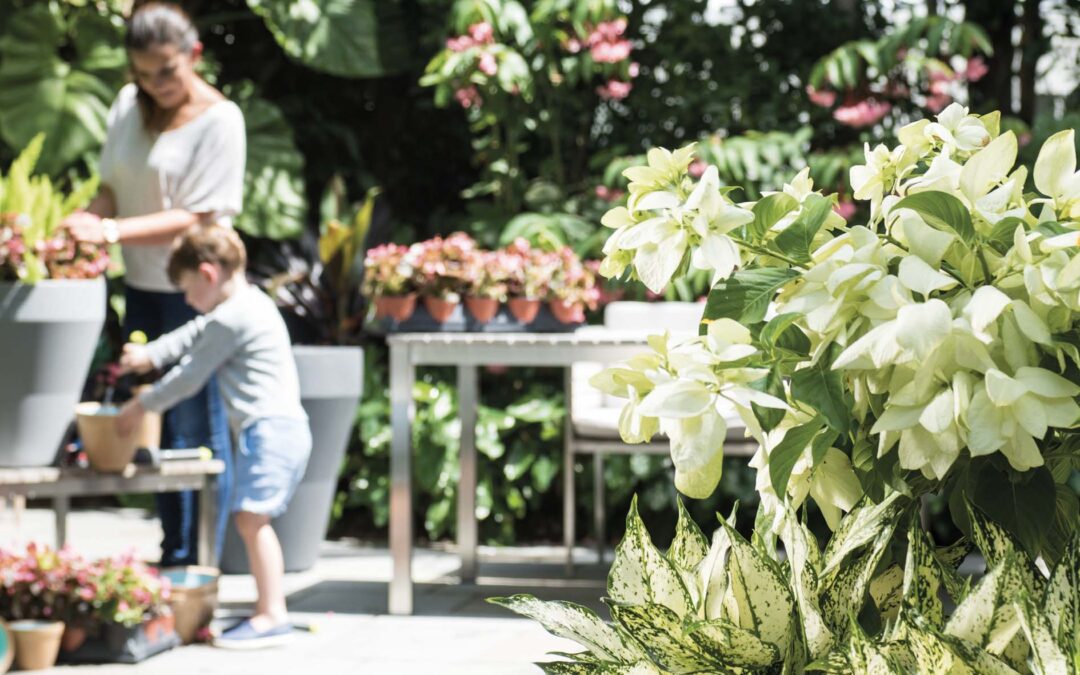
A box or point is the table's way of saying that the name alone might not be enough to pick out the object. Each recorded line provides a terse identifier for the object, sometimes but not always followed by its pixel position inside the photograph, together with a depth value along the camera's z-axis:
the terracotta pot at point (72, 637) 3.09
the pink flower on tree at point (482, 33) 5.18
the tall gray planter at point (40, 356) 3.14
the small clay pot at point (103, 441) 3.26
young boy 3.32
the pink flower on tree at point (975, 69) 5.05
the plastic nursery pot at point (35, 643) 3.01
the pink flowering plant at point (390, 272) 3.86
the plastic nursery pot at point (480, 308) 3.79
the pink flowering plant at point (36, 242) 3.13
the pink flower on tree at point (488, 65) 5.11
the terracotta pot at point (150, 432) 3.43
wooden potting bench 3.17
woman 3.65
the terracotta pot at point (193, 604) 3.34
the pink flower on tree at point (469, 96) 5.28
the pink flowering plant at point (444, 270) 3.81
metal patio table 3.60
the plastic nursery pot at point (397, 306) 3.81
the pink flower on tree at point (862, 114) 4.97
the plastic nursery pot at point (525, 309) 3.79
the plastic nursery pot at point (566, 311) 3.79
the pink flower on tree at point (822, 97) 5.09
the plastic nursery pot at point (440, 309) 3.78
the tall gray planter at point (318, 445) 4.17
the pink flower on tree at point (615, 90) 5.25
